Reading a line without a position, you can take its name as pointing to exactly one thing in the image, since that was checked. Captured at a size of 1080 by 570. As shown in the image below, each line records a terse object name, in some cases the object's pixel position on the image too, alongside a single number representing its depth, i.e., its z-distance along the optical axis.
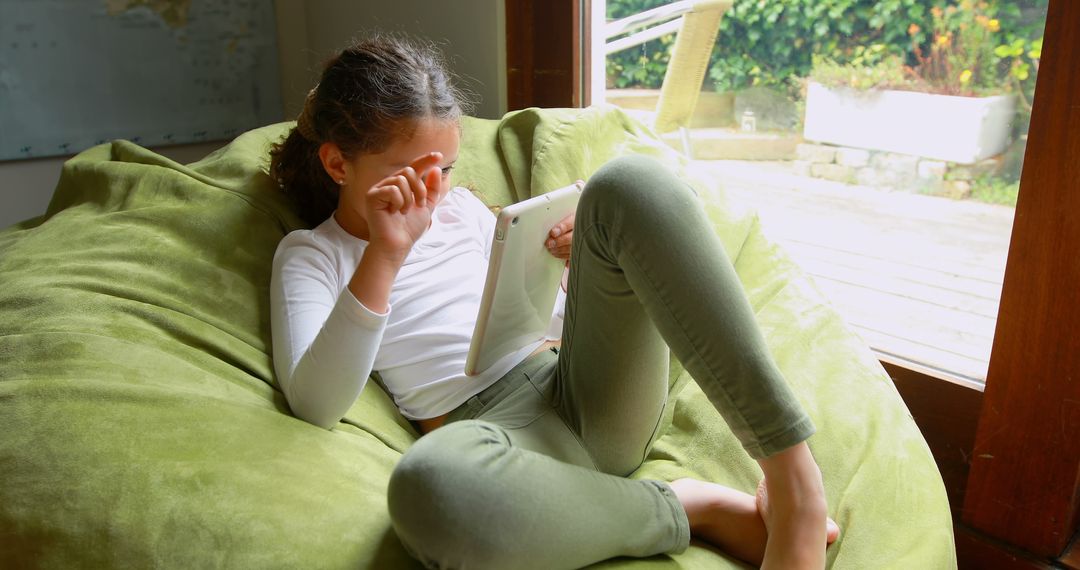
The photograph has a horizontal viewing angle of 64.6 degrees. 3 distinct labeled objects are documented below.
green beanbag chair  0.88
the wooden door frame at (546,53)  1.99
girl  0.89
